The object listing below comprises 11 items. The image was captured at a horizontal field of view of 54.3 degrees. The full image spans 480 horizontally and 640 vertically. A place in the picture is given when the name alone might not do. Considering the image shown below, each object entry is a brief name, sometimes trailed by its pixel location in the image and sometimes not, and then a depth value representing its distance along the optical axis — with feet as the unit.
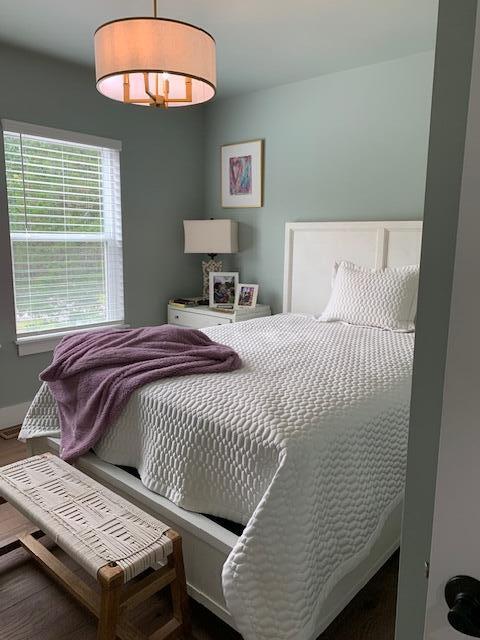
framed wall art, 12.76
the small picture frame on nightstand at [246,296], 12.80
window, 10.37
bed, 4.27
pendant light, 5.82
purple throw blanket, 6.27
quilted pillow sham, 9.09
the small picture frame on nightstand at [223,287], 13.19
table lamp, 12.78
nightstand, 12.09
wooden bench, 4.46
